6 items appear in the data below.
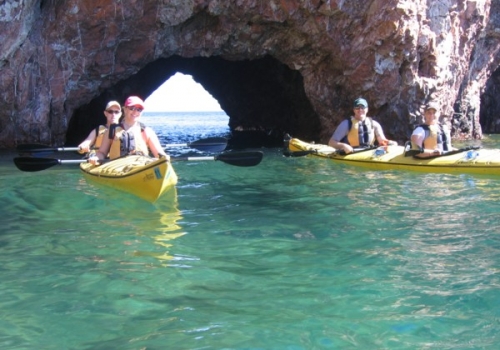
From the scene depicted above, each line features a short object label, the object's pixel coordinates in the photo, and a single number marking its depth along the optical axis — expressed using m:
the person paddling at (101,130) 9.07
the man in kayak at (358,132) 11.61
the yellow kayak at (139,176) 7.46
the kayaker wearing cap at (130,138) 8.49
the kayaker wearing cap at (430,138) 10.39
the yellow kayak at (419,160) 9.89
